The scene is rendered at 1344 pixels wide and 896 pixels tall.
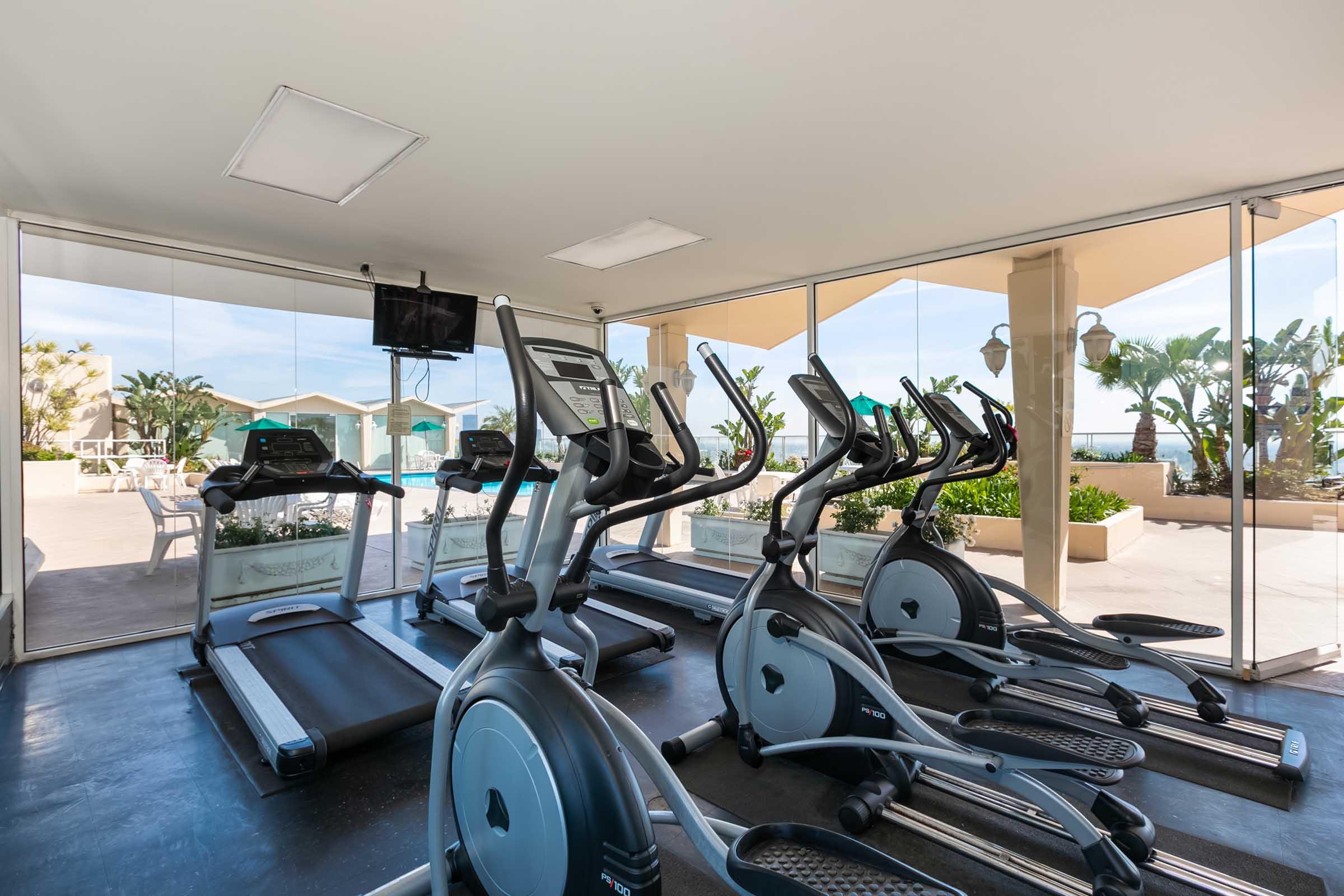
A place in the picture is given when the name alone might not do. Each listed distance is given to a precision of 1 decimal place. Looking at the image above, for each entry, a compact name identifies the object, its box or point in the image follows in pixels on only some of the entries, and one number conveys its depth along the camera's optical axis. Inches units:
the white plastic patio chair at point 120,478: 149.9
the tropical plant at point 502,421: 225.6
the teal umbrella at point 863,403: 185.2
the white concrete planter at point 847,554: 190.4
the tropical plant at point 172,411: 151.8
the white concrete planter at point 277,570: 167.6
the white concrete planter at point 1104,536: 145.6
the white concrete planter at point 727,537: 218.2
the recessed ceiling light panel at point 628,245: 153.1
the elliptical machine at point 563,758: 53.6
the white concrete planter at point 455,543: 213.9
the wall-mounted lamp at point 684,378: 238.8
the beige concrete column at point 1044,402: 152.7
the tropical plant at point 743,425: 215.3
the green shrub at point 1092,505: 147.2
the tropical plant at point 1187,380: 136.6
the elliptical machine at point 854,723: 68.2
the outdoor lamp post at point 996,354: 161.3
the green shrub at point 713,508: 229.6
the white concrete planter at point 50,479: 141.5
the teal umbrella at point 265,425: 168.9
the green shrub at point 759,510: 216.4
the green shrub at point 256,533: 170.4
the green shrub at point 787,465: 216.8
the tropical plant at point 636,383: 245.9
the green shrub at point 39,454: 140.9
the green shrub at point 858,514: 193.9
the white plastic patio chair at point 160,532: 155.3
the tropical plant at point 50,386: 140.0
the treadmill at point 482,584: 137.5
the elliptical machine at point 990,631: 105.7
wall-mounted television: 181.6
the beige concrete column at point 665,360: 239.9
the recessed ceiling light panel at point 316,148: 97.0
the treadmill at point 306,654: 95.5
